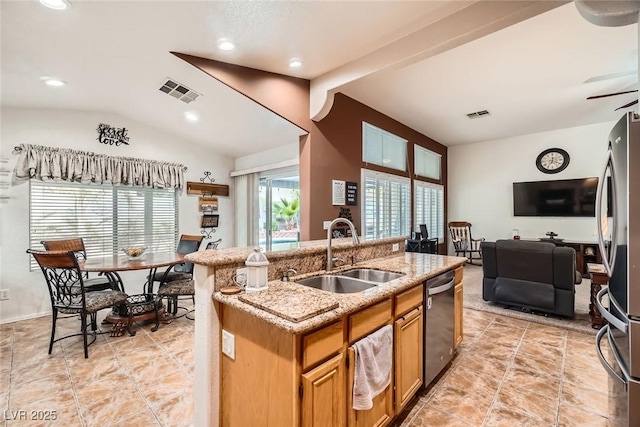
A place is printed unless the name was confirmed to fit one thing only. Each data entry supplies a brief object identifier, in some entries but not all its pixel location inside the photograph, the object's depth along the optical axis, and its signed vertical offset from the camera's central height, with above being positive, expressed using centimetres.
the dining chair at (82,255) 348 -50
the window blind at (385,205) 483 +19
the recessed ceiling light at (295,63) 316 +167
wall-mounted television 586 +36
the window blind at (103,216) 395 +1
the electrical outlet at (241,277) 167 -34
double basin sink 199 -46
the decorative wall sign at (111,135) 436 +123
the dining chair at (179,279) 350 -81
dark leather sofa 342 -73
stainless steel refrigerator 130 -28
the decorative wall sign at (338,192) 416 +33
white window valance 379 +70
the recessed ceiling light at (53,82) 316 +147
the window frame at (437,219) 626 +1
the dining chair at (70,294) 274 -81
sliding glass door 554 +10
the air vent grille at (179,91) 336 +148
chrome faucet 210 -25
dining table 308 -99
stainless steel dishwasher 210 -82
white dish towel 144 -78
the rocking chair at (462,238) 695 -56
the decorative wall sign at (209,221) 551 -9
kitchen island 123 -61
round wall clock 619 +116
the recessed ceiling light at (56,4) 204 +148
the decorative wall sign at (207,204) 548 +23
